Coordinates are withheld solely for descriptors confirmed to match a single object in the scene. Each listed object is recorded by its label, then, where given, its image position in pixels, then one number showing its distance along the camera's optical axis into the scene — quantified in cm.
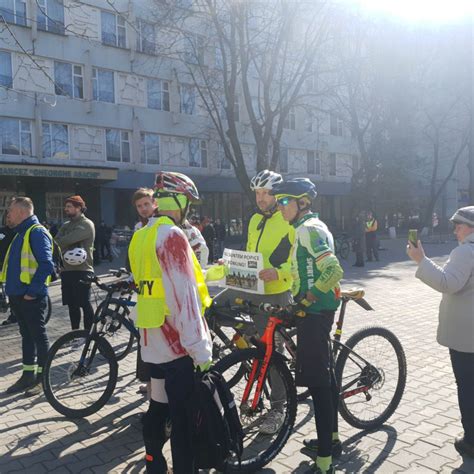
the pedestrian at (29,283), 517
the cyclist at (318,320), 325
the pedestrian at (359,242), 1669
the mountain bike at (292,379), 349
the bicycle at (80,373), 444
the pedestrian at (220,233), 2378
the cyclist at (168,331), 269
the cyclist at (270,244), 416
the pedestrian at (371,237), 1808
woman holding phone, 336
